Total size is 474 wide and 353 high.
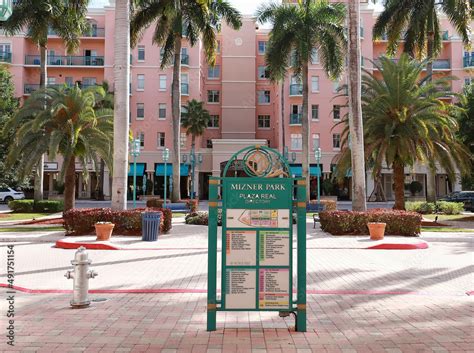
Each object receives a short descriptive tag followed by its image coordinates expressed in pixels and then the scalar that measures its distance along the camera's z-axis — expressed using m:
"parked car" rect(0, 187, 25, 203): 48.11
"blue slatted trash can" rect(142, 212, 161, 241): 16.83
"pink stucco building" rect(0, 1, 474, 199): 53.44
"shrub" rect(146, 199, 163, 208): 29.81
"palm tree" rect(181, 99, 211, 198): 50.59
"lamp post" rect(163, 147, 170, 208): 32.05
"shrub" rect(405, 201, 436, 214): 31.97
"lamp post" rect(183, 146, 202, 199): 47.91
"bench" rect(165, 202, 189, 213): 27.67
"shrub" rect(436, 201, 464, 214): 31.80
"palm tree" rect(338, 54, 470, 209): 23.56
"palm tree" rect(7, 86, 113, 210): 23.11
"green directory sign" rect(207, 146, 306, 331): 5.82
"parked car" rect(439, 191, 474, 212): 36.19
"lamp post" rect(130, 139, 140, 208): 29.15
